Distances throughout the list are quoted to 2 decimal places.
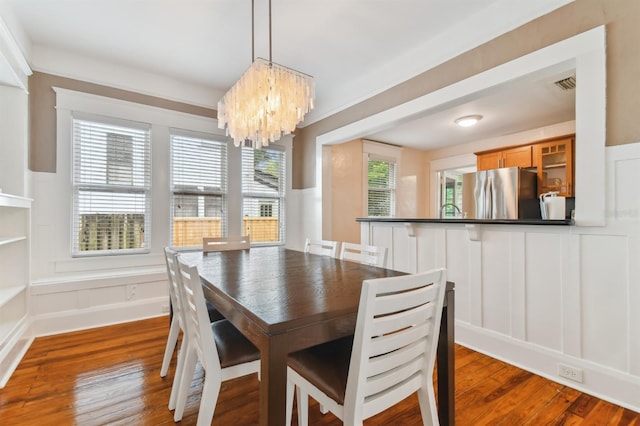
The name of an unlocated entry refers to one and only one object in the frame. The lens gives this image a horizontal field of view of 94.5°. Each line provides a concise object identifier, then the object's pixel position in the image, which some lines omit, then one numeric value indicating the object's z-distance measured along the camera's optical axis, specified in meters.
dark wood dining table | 0.96
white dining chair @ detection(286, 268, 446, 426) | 0.98
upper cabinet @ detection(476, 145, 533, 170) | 4.53
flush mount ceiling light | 4.06
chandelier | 1.98
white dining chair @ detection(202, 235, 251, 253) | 2.82
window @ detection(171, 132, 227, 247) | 3.59
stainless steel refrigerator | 4.29
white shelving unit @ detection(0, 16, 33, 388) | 2.40
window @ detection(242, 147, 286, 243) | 4.09
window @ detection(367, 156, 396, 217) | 5.19
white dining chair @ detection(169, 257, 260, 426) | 1.27
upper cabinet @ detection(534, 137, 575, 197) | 4.07
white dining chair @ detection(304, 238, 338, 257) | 2.55
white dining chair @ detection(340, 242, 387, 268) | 2.10
